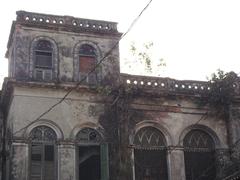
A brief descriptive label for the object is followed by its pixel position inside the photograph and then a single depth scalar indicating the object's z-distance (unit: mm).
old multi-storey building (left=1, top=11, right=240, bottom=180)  19422
